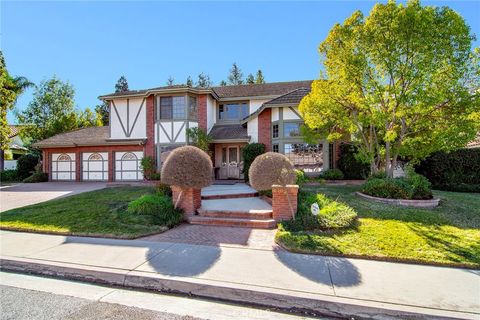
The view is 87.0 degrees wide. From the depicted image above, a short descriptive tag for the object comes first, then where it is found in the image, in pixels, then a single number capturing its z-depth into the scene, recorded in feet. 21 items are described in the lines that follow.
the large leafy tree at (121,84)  168.55
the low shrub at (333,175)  47.29
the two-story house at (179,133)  51.11
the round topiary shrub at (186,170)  24.67
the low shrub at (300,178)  33.07
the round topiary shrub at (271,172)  23.15
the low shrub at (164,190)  31.87
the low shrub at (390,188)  30.30
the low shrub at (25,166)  73.56
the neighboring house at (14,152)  94.84
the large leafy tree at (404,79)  28.84
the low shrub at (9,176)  73.10
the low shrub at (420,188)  30.42
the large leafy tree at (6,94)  67.56
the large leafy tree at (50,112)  86.79
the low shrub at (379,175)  36.25
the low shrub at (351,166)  47.03
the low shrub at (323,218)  21.43
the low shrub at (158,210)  24.61
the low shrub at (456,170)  42.50
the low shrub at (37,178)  65.10
